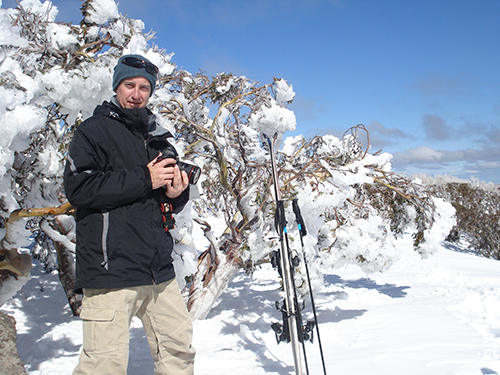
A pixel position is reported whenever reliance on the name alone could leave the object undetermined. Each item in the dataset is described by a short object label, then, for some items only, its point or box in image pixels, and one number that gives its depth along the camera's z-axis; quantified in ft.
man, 4.77
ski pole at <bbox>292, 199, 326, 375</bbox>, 8.95
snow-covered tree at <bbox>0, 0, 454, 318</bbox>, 8.80
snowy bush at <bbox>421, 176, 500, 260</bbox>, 44.21
